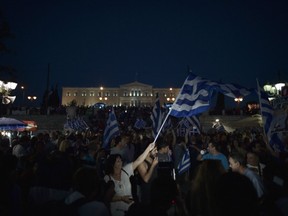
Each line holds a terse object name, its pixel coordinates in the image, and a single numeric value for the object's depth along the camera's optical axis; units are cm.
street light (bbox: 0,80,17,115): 1414
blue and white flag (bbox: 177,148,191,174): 775
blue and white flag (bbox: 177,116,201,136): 1408
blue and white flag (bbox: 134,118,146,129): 1848
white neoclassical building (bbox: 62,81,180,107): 12275
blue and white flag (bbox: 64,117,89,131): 1903
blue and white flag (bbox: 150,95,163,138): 966
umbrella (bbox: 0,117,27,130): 1180
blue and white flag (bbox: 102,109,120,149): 977
